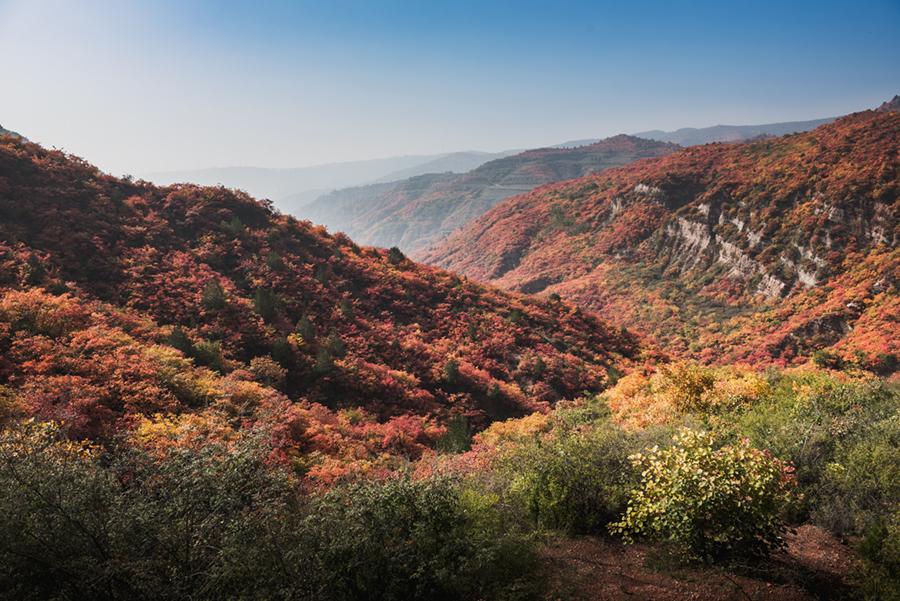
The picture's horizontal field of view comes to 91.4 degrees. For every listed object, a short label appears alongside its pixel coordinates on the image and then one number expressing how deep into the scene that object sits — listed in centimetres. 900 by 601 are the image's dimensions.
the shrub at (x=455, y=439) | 1984
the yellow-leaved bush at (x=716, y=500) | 768
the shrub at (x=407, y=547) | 699
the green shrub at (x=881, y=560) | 658
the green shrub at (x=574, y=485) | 1041
